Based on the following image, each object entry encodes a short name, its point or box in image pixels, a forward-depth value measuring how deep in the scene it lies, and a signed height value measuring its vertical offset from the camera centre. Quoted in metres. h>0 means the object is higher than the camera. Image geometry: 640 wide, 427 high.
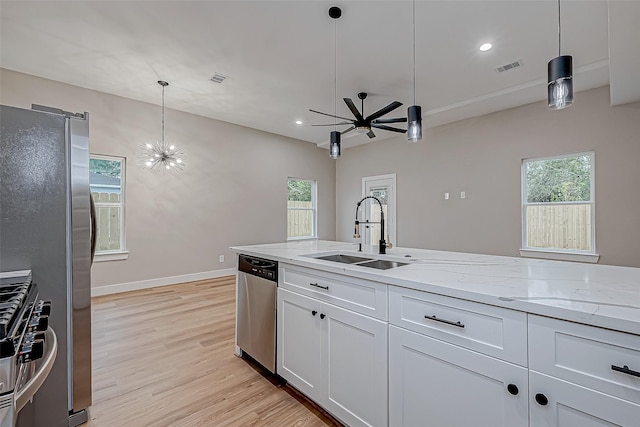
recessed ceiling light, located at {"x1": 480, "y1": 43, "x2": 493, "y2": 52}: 3.03 +1.76
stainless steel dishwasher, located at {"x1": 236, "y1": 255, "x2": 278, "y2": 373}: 2.07 -0.70
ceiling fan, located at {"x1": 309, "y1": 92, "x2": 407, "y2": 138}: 3.30 +1.15
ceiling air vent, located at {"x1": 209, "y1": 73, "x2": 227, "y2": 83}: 3.68 +1.76
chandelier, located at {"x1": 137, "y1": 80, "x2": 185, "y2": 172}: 4.51 +0.93
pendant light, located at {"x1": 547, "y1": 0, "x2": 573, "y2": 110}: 1.50 +0.69
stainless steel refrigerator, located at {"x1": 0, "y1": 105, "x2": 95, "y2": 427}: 1.39 -0.07
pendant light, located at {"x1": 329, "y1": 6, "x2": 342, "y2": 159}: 2.53 +1.75
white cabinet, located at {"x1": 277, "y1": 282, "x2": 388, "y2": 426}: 1.41 -0.78
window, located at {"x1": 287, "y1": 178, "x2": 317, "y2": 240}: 6.69 +0.15
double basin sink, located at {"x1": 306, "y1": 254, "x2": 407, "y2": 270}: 1.92 -0.32
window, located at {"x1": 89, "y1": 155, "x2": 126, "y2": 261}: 4.25 +0.22
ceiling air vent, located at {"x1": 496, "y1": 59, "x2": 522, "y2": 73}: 3.37 +1.75
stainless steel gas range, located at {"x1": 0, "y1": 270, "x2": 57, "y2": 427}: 0.65 -0.35
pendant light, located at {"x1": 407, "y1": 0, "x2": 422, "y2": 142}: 2.29 +0.72
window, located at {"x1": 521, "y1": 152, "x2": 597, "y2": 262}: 3.99 +0.11
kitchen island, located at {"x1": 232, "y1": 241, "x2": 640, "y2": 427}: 0.87 -0.48
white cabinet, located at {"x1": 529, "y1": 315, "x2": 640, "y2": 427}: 0.81 -0.48
